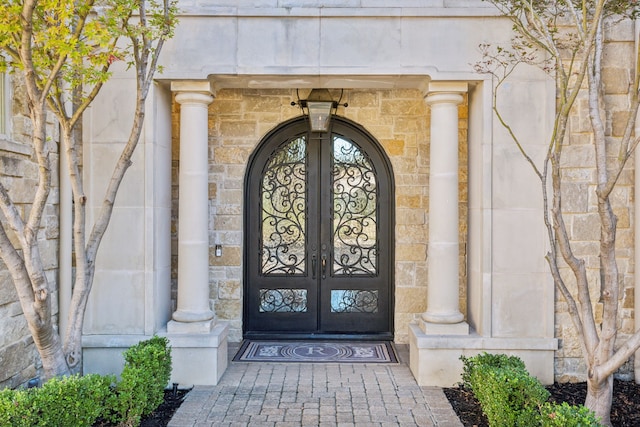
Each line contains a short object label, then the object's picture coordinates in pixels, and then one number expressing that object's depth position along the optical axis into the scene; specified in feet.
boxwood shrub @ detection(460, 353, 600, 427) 10.44
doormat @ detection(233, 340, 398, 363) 18.97
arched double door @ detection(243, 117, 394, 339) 21.36
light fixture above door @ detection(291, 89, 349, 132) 19.65
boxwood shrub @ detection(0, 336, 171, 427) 10.30
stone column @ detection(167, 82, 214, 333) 17.15
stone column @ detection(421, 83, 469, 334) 17.03
